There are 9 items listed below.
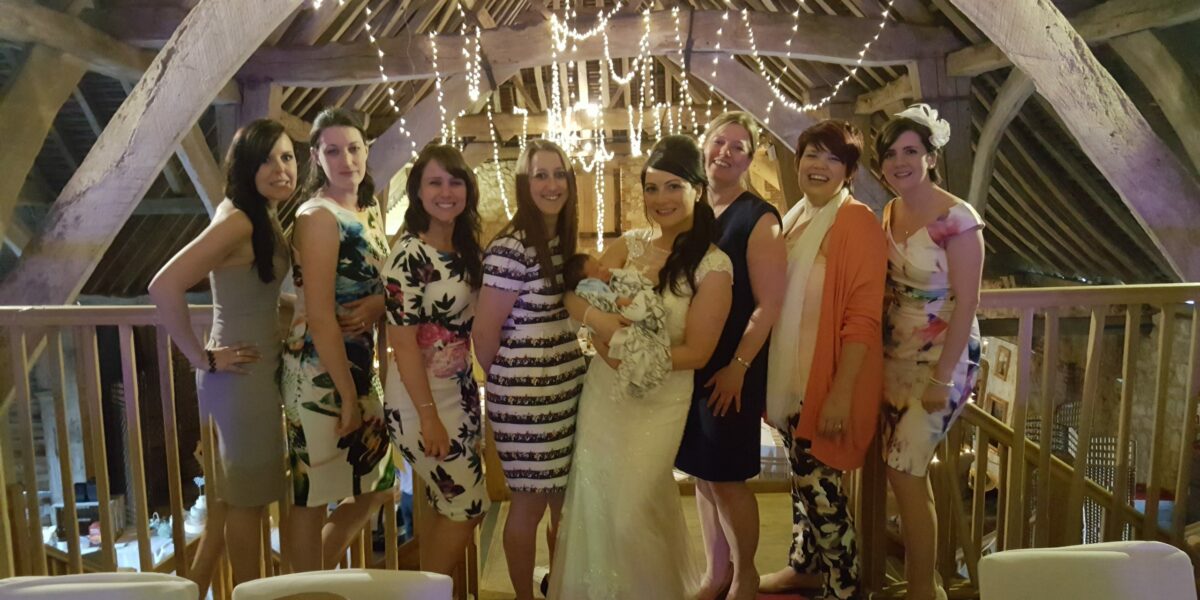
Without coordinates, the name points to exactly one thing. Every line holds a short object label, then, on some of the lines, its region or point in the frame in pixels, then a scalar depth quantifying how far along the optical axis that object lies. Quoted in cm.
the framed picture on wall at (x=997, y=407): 765
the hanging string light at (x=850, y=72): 477
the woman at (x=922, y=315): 175
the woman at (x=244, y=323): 172
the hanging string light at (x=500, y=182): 1008
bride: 167
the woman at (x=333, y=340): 170
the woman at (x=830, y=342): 175
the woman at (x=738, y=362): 173
